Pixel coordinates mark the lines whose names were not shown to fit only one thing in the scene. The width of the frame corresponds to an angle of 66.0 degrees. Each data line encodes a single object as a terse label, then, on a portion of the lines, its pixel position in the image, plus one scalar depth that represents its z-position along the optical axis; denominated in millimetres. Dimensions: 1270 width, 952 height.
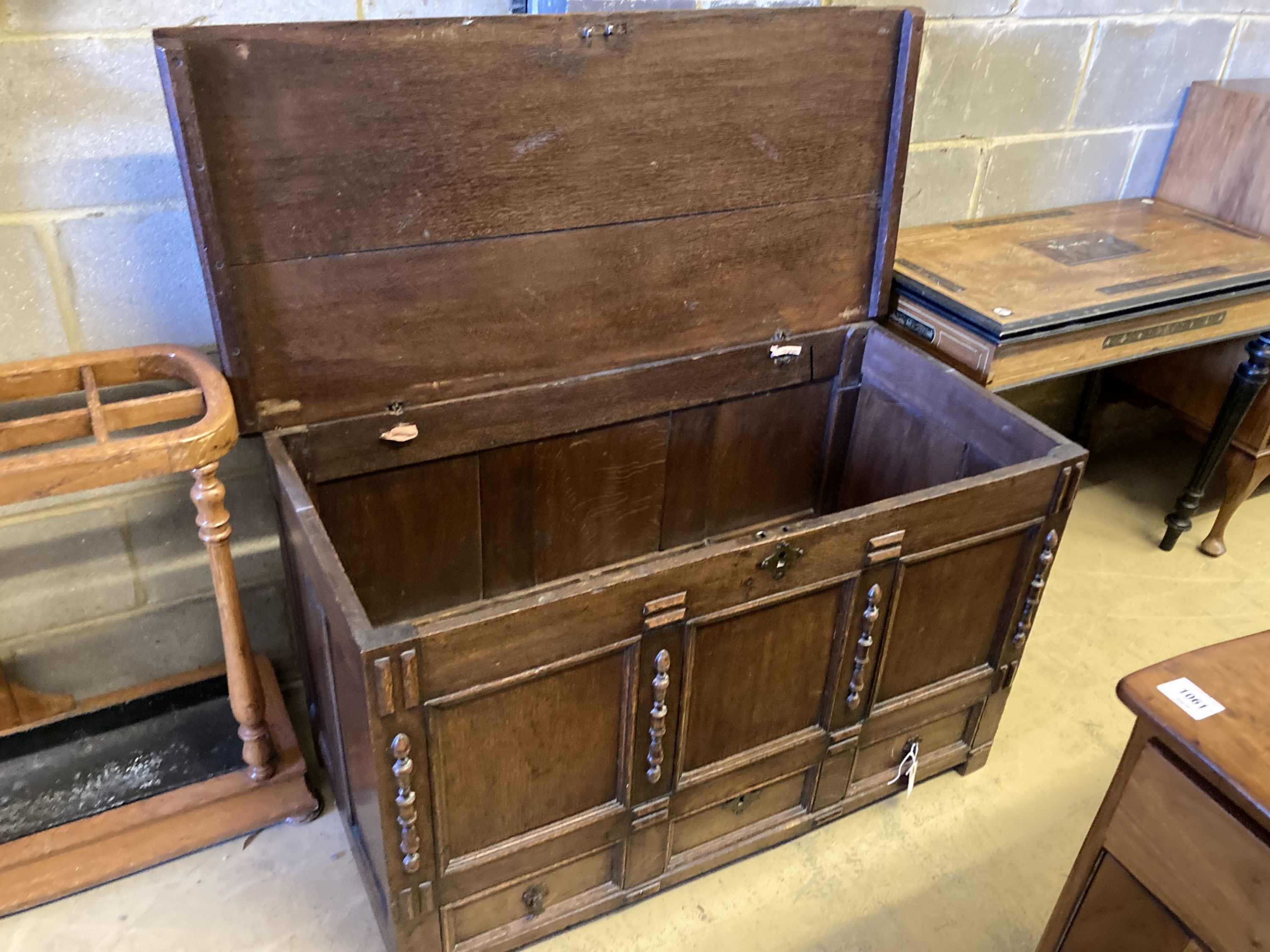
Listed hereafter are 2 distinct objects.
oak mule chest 1177
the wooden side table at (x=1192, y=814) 863
